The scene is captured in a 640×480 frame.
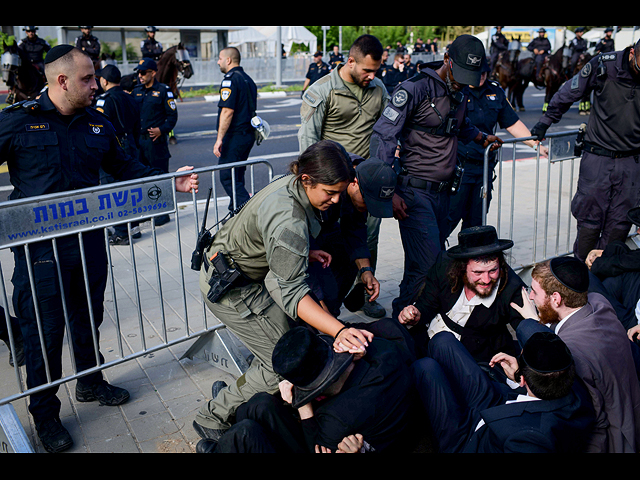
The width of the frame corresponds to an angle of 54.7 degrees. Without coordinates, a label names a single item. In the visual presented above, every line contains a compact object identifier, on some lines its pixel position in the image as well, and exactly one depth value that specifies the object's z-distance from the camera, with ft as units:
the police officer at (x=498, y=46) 63.46
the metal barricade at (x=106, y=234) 10.51
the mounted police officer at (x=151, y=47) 47.06
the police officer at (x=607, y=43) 58.65
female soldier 9.50
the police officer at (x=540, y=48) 61.00
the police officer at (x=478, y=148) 17.63
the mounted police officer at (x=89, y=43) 47.21
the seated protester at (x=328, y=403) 8.64
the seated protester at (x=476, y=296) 11.84
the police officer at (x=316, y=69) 60.54
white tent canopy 117.39
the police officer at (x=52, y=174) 11.09
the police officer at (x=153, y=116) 24.73
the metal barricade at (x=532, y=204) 17.87
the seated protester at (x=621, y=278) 13.55
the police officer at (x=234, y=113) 23.76
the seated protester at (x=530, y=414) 8.08
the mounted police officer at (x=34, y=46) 47.75
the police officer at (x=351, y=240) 11.51
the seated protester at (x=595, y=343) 8.82
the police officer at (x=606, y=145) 16.33
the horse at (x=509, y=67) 58.49
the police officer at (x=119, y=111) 21.91
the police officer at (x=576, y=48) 57.93
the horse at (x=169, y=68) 34.99
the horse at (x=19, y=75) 41.98
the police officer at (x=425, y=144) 14.19
